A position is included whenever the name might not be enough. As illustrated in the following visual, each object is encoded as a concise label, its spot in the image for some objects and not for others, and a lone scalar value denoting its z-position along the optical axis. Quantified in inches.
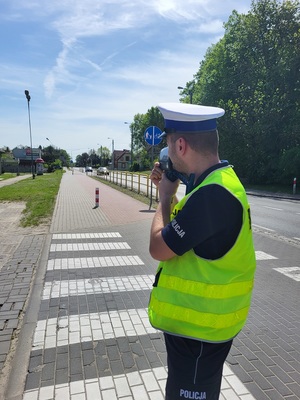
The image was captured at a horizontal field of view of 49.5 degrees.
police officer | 57.2
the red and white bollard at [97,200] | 544.3
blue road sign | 427.6
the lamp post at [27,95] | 1213.8
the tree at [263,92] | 1084.5
